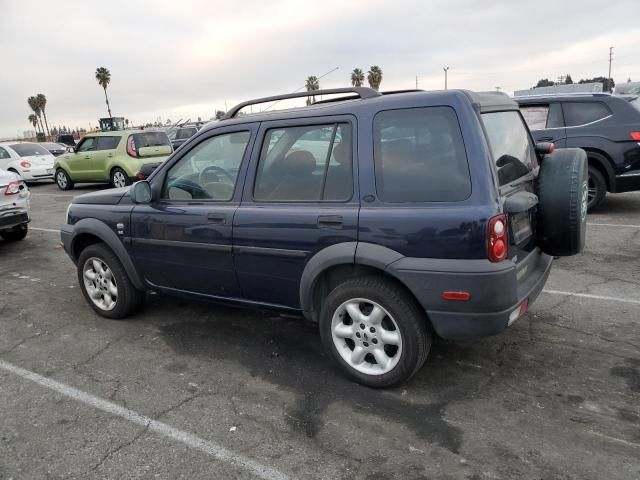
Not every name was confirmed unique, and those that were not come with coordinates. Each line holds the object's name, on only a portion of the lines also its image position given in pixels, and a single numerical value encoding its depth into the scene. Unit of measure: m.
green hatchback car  13.84
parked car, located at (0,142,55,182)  16.30
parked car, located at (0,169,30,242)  7.42
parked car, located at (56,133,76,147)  29.79
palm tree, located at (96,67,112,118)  70.14
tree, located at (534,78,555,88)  67.86
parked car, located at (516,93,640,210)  7.54
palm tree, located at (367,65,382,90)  55.59
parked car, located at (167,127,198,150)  19.91
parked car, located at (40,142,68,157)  22.00
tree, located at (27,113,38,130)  96.62
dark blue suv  2.85
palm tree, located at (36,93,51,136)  89.10
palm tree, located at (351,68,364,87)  56.00
